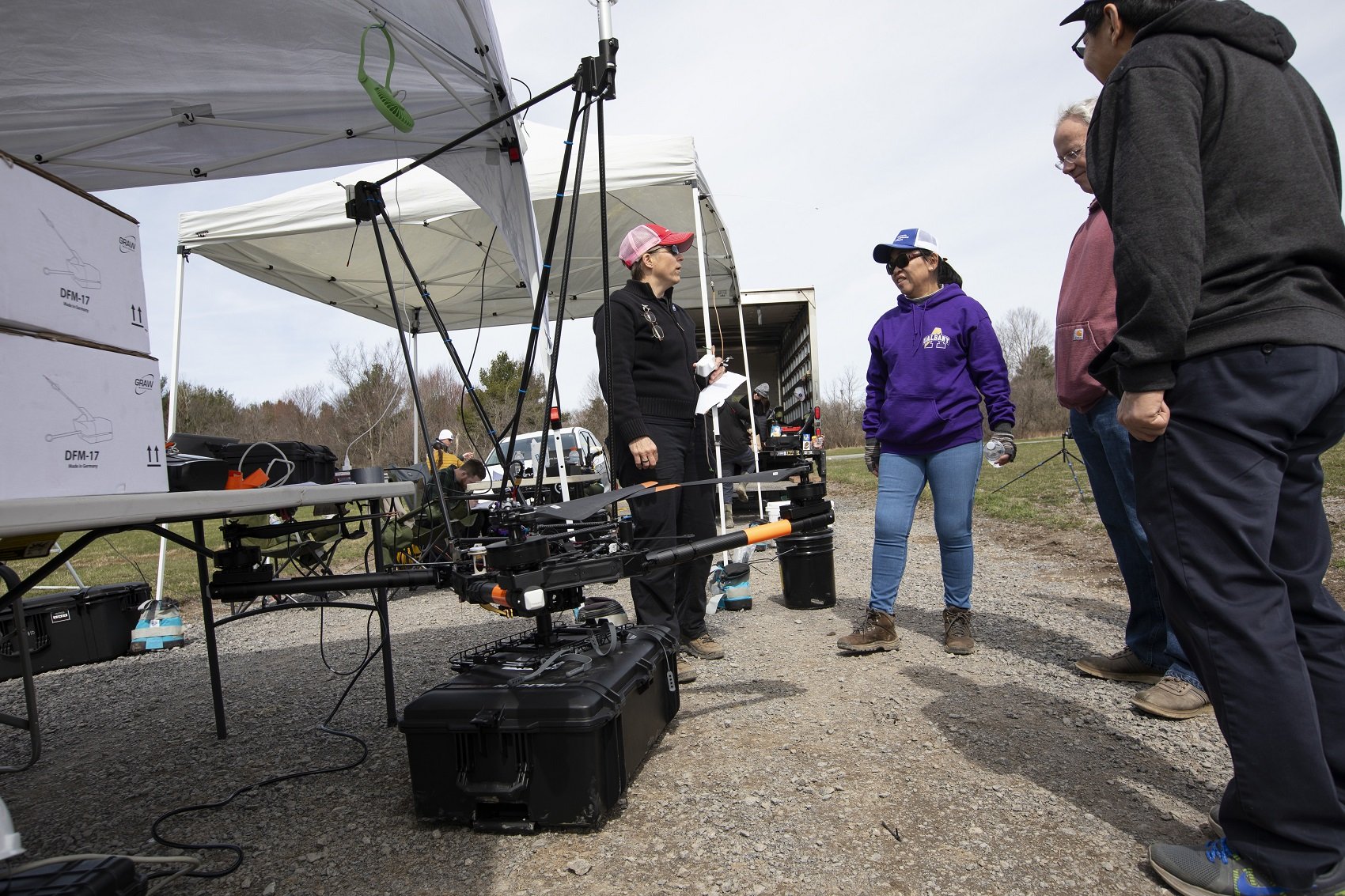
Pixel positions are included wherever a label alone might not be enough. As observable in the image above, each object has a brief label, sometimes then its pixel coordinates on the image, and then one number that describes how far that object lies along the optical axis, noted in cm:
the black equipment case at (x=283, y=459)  264
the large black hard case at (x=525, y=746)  192
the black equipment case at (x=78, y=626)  418
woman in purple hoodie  329
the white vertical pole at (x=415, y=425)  857
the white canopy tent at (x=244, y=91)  306
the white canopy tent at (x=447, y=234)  616
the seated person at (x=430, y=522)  588
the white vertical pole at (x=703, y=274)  492
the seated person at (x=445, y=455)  869
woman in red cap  309
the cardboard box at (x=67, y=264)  141
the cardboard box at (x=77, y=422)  135
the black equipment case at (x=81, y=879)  121
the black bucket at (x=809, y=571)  452
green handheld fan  304
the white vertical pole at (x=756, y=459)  805
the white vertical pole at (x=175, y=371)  565
